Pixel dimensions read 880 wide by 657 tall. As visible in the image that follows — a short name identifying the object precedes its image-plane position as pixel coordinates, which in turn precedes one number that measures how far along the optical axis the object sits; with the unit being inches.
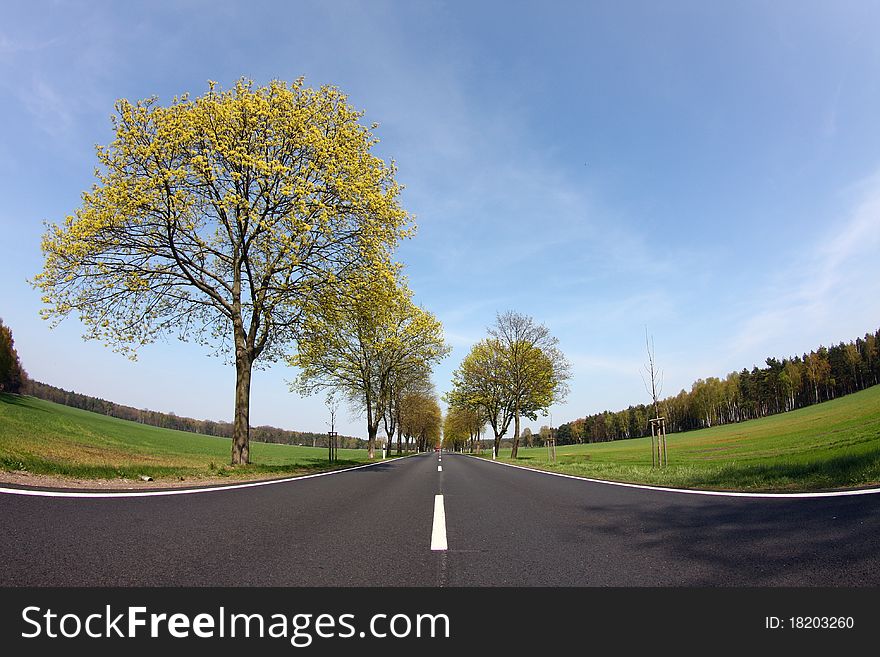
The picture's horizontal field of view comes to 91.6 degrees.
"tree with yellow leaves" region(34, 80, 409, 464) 493.4
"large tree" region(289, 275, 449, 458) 588.4
